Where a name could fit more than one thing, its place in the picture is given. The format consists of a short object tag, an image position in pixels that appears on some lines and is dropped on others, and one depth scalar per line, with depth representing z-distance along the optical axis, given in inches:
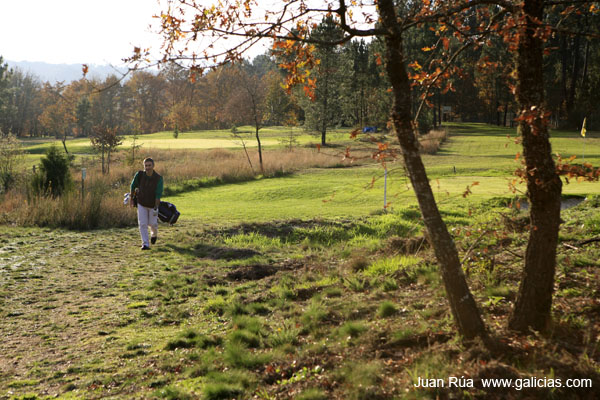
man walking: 444.8
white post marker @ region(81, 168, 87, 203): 594.6
